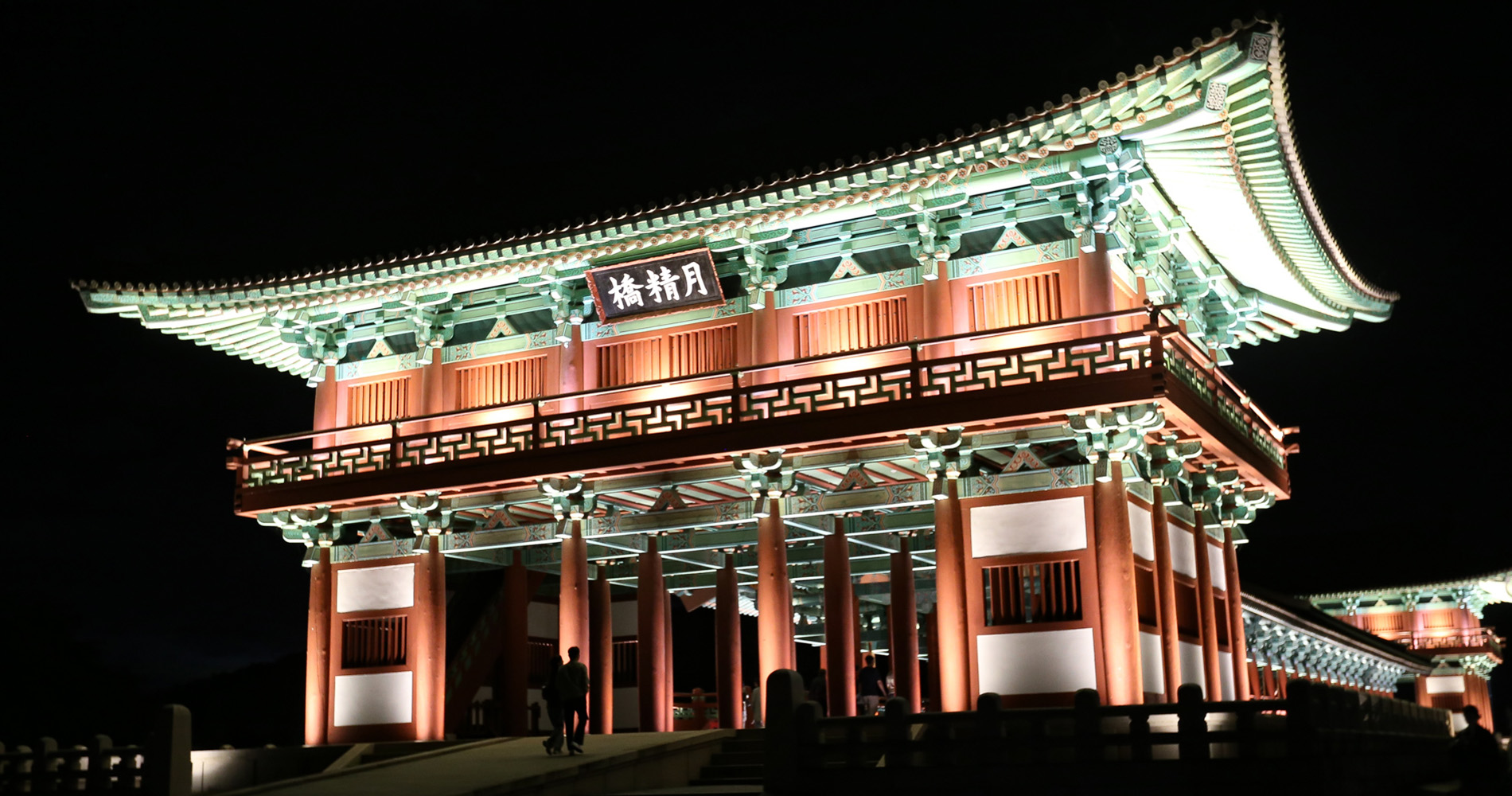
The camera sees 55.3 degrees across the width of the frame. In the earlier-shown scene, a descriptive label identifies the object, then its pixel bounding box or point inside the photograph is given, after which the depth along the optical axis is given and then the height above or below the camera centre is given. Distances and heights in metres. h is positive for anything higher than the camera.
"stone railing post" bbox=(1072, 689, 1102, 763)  13.88 -0.74
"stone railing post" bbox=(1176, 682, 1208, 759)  13.55 -0.74
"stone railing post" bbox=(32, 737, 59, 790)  18.25 -1.11
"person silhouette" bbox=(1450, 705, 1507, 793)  15.09 -1.26
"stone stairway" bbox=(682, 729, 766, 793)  17.70 -1.33
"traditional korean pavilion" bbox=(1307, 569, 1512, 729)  50.34 +0.51
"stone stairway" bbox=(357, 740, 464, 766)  21.95 -1.24
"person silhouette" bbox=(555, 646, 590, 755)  17.52 -0.30
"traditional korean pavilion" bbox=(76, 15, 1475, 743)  18.20 +3.46
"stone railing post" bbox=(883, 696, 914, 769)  14.38 -0.76
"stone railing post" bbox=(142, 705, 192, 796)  16.73 -0.89
